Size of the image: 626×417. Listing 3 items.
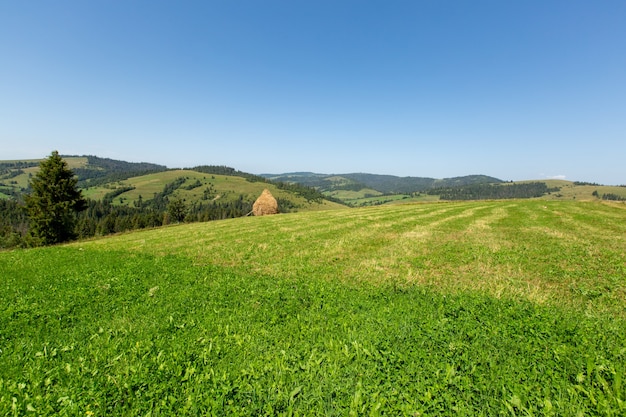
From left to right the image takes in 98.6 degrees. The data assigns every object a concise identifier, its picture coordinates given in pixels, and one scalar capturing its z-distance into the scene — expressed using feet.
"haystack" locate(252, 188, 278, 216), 174.81
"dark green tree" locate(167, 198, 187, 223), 356.38
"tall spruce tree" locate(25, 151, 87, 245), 135.64
